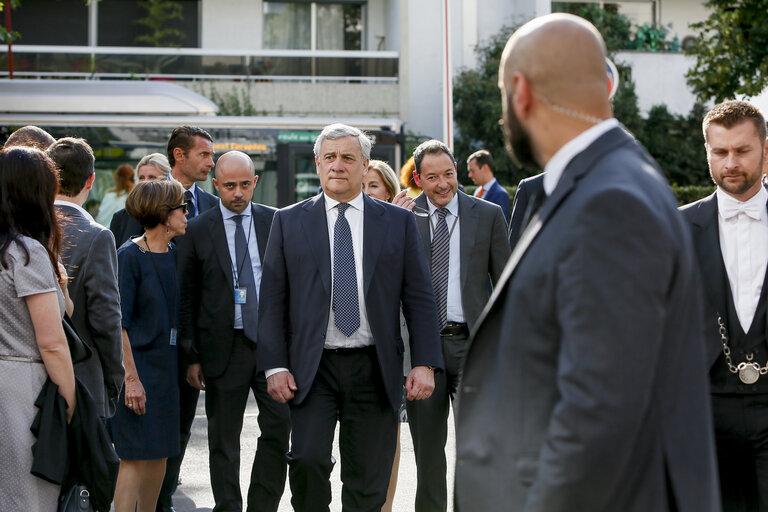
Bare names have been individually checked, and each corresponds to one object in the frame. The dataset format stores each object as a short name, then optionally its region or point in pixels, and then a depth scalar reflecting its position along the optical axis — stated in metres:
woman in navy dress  5.95
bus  15.48
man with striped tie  6.18
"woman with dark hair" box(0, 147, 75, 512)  3.96
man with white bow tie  4.21
